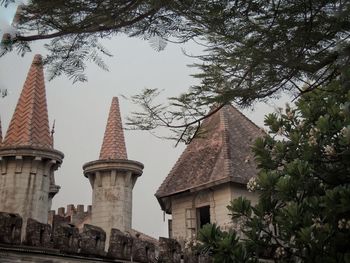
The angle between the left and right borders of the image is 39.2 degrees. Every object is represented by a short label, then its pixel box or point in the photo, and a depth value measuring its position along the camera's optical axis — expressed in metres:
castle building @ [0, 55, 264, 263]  14.34
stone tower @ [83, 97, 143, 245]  15.55
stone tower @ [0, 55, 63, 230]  14.41
